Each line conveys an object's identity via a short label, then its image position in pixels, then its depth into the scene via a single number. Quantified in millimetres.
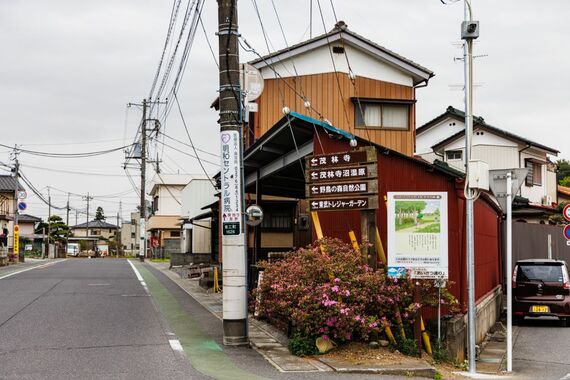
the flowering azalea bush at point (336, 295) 9477
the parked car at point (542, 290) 16562
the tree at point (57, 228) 78938
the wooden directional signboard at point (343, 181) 10523
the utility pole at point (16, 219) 47366
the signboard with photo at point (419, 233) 10141
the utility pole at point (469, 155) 9875
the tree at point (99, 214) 117312
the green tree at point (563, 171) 68725
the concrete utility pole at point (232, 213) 10625
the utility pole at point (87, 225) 105375
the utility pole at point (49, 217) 75812
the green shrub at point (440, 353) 10211
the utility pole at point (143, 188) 51469
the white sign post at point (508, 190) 10414
